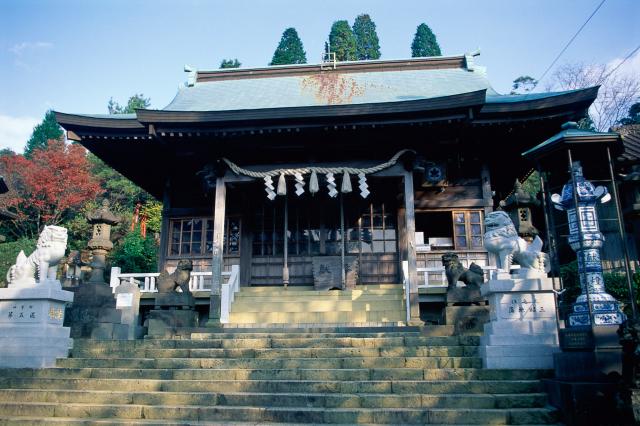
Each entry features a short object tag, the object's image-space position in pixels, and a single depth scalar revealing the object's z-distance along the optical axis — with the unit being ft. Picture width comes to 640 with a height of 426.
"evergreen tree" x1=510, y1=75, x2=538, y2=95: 114.52
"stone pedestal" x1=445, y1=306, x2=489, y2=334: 25.46
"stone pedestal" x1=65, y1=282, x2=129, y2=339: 29.45
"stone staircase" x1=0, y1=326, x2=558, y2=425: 17.38
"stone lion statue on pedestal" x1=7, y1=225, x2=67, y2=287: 24.66
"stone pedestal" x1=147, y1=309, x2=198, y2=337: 29.60
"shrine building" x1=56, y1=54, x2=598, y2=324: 33.73
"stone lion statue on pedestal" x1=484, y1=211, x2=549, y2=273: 21.57
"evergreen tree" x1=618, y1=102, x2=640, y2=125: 75.92
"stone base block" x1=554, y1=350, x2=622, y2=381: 16.66
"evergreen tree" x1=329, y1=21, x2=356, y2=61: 119.75
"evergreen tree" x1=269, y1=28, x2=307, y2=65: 117.19
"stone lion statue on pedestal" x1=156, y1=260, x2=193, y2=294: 31.32
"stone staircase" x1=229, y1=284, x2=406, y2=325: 33.42
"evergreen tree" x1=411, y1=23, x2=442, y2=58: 117.60
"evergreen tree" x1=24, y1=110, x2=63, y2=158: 117.19
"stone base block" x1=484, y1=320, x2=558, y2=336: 20.53
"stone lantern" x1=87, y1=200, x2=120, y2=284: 34.73
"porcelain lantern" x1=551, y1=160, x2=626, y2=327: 17.83
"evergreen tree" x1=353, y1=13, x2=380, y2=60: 125.49
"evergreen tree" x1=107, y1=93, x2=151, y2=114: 118.73
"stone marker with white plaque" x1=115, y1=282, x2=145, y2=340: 31.63
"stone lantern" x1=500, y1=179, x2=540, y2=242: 31.30
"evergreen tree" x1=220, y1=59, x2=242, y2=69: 128.67
